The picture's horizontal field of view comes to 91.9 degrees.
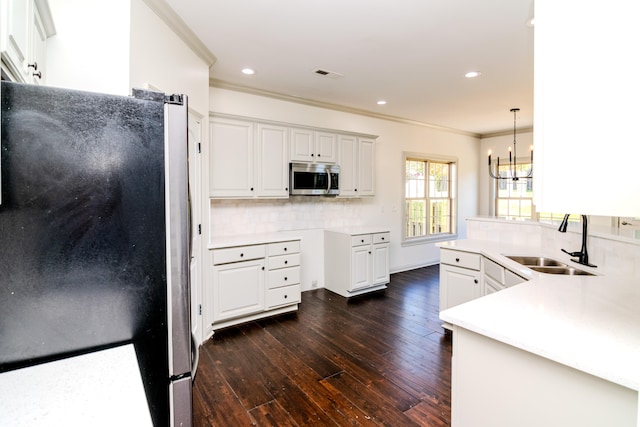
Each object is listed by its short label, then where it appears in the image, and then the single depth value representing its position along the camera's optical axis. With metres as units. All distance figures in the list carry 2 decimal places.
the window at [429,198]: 5.80
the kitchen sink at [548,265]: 2.15
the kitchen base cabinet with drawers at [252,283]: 3.12
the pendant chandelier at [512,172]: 6.00
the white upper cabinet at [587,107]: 0.78
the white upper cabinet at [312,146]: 3.99
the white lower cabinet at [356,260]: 4.15
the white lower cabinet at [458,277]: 2.80
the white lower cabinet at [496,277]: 2.16
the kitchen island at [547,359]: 0.94
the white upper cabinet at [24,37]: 0.94
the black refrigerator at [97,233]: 0.83
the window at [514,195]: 6.18
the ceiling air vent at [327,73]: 3.35
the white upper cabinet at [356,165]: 4.46
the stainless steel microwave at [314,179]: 3.96
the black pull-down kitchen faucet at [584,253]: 2.12
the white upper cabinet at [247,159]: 3.39
